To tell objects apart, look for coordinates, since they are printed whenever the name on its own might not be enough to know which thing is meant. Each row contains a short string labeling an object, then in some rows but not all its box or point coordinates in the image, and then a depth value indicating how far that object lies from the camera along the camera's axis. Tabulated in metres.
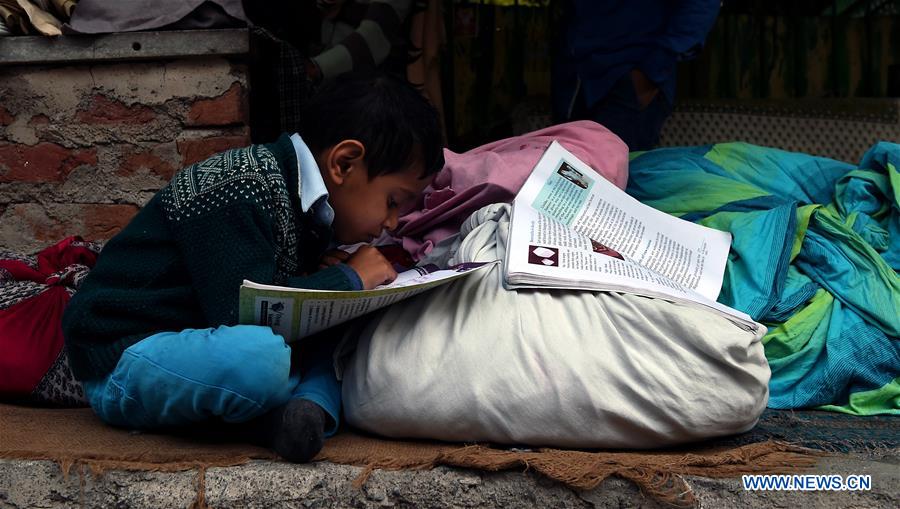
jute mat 1.39
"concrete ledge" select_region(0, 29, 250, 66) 2.31
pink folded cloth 1.96
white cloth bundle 1.45
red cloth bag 1.71
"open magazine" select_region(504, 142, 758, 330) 1.56
